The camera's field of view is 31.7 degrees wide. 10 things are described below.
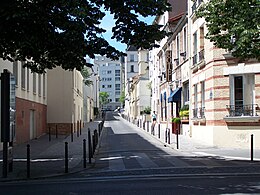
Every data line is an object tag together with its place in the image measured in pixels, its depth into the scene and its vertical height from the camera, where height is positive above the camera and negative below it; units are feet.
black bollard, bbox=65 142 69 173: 46.81 -5.09
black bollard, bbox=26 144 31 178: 43.57 -4.80
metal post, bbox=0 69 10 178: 45.09 +0.83
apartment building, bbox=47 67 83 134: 126.31 +3.66
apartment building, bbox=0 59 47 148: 85.66 +2.48
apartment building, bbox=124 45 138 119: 403.34 +43.30
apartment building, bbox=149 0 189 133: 111.34 +12.74
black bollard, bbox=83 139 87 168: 51.65 -5.06
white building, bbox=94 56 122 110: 586.45 +42.80
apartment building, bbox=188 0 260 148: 75.05 +2.44
